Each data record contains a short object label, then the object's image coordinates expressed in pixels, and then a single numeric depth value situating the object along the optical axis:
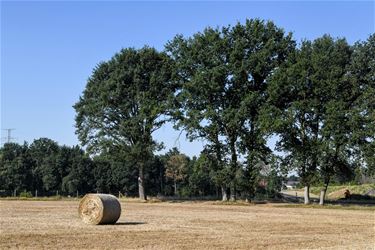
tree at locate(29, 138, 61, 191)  88.56
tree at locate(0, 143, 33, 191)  85.06
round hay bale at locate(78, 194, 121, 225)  23.12
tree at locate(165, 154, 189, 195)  93.75
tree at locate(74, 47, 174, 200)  57.97
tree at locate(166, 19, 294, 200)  51.91
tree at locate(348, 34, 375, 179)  46.34
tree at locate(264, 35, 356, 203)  47.75
